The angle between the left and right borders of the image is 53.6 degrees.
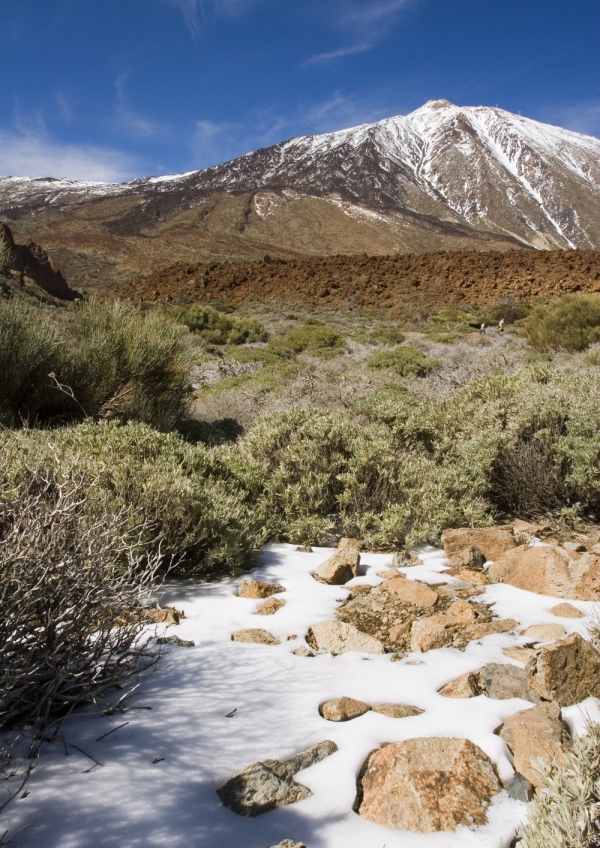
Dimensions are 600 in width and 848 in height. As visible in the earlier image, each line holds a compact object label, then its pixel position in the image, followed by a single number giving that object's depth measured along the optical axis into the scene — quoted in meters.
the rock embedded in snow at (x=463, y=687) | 1.81
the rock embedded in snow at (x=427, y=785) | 1.31
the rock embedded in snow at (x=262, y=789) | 1.33
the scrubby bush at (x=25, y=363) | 5.14
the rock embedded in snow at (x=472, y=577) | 2.87
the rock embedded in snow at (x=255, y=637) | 2.26
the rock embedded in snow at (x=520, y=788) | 1.38
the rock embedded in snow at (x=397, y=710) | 1.72
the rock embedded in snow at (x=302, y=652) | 2.16
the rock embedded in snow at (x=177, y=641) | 2.13
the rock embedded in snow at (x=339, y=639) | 2.18
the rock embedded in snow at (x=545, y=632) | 2.18
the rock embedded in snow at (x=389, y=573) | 2.96
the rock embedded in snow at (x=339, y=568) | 2.92
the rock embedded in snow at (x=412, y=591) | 2.61
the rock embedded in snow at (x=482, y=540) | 3.24
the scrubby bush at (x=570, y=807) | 1.04
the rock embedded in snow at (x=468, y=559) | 3.08
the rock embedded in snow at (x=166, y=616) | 2.34
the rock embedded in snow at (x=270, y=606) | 2.57
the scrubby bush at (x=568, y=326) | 11.27
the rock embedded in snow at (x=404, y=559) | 3.14
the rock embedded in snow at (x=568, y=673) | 1.71
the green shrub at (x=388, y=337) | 13.99
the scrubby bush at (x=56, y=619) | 1.42
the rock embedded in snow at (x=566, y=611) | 2.37
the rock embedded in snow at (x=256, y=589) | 2.74
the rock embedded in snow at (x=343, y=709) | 1.71
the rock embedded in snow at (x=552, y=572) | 2.61
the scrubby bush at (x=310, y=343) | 12.41
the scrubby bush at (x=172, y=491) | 2.87
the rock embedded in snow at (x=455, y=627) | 2.21
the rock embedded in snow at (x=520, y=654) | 2.02
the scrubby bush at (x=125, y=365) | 5.73
